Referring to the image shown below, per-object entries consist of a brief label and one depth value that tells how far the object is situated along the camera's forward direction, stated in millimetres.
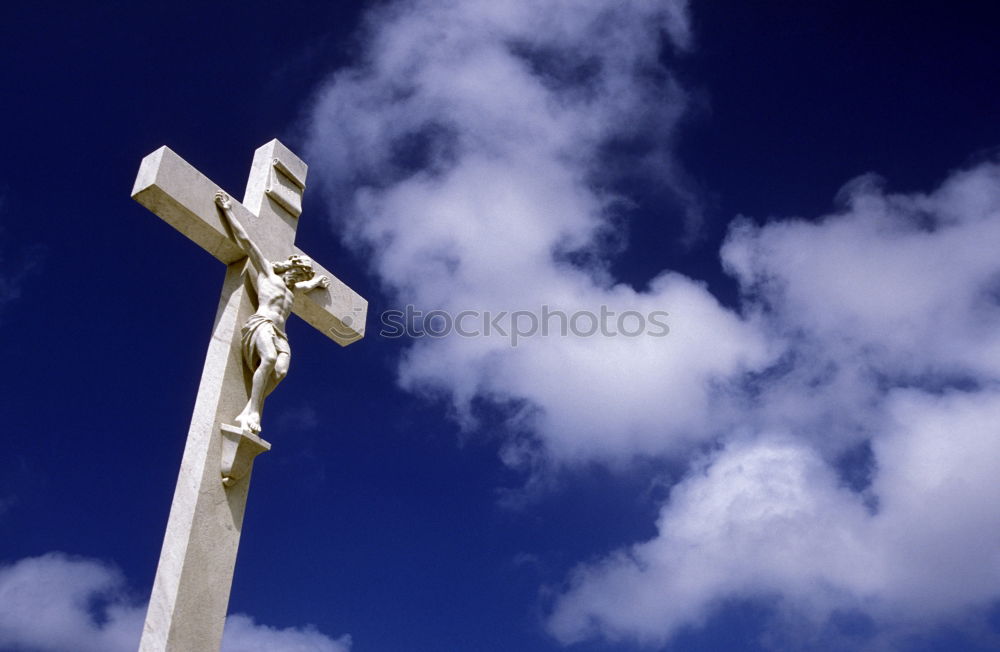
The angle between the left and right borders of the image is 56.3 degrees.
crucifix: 6172
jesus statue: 7160
